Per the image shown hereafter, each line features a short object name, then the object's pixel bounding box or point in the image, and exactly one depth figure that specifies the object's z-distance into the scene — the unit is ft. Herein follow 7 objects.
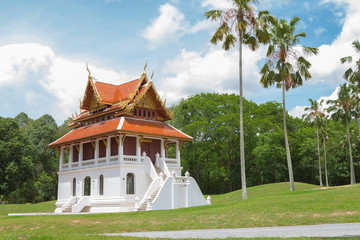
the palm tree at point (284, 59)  103.86
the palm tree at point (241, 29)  93.66
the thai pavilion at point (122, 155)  100.83
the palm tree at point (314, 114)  182.09
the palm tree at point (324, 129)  182.60
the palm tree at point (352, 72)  131.06
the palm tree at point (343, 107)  167.73
